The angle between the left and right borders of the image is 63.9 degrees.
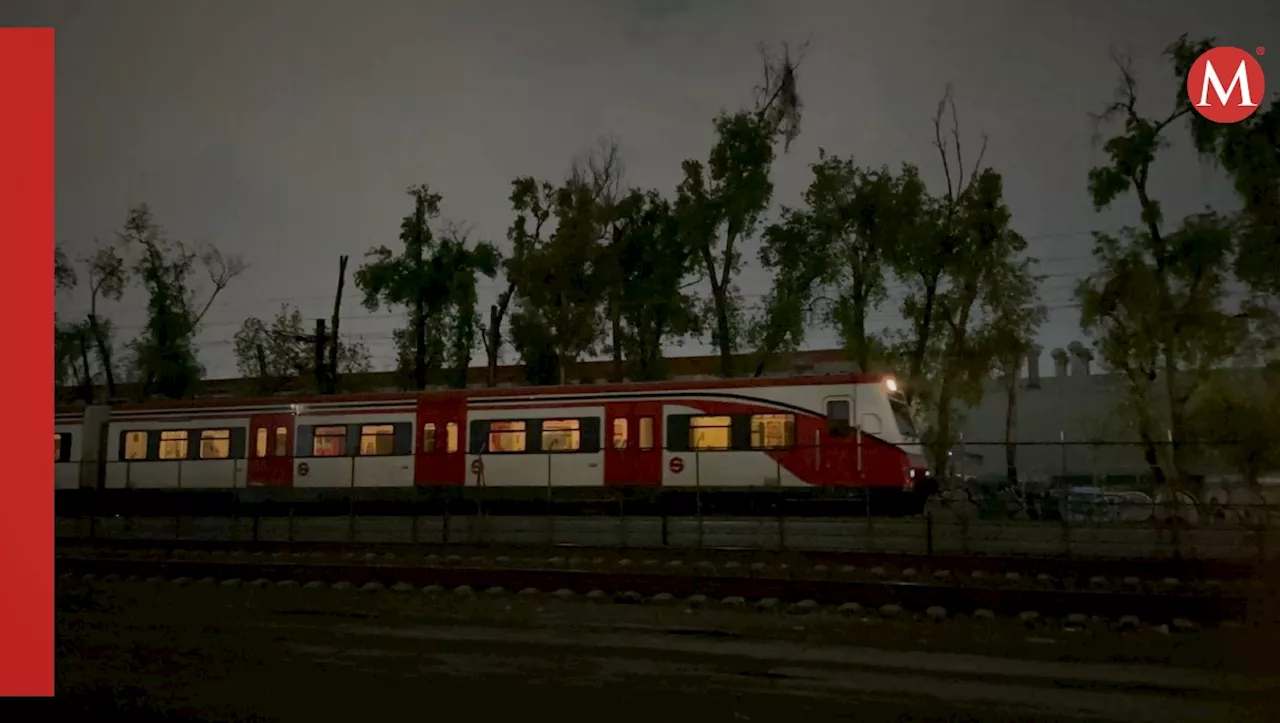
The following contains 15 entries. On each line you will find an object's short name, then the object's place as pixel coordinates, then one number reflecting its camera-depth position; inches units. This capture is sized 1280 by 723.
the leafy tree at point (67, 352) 1622.8
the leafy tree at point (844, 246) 1306.6
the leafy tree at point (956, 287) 1277.1
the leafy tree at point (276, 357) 1760.6
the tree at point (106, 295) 1668.3
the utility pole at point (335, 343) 1502.2
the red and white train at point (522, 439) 875.4
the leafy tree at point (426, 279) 1493.6
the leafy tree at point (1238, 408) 1005.8
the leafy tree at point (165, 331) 1603.1
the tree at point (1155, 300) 1038.4
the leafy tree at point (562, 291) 1449.3
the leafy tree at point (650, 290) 1437.0
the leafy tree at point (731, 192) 1375.5
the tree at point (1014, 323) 1262.3
